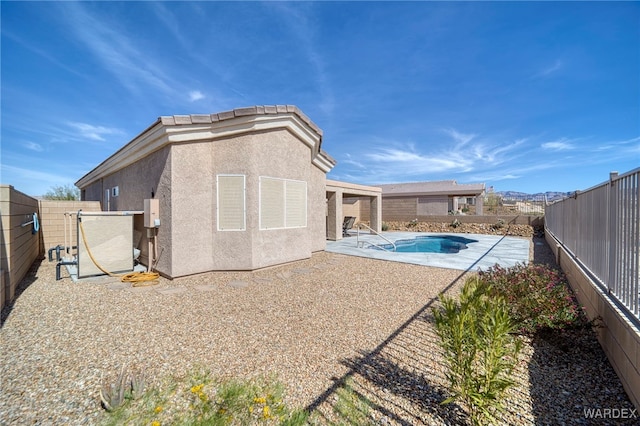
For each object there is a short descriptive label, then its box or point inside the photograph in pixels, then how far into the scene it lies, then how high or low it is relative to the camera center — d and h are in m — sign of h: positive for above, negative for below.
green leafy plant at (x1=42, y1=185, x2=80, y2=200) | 23.36 +1.63
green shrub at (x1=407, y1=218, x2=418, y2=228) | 24.80 -1.36
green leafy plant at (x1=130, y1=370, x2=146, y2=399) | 2.83 -1.96
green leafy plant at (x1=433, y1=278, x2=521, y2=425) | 2.34 -1.35
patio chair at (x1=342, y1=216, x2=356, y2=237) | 19.81 -1.10
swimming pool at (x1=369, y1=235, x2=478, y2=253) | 15.43 -2.30
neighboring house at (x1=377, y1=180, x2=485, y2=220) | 26.00 +1.02
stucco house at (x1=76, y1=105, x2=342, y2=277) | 7.74 +0.80
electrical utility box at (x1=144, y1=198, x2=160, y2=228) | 7.96 -0.10
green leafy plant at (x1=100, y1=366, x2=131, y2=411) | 2.67 -1.96
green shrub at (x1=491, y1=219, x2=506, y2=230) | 21.20 -1.19
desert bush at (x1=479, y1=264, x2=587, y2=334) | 4.04 -1.61
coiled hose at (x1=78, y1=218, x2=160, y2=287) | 7.39 -2.00
